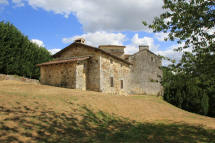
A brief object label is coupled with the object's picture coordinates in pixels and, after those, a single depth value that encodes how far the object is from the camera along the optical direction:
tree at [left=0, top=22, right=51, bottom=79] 19.59
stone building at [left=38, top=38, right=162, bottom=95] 18.94
